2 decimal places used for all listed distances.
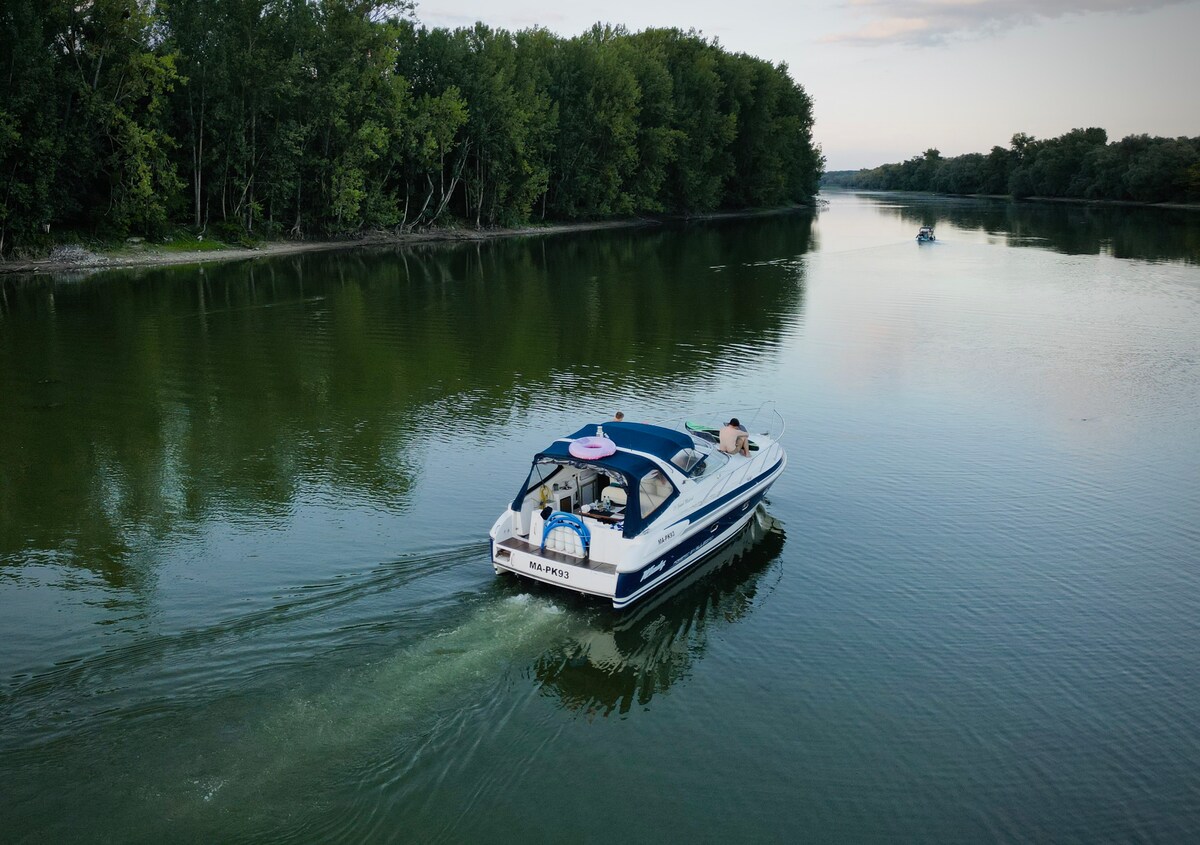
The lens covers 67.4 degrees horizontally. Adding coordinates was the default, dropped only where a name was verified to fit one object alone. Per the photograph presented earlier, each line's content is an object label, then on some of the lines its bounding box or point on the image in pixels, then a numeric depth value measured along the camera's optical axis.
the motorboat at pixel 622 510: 13.98
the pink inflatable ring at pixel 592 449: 14.93
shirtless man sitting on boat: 17.81
